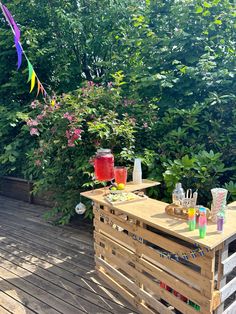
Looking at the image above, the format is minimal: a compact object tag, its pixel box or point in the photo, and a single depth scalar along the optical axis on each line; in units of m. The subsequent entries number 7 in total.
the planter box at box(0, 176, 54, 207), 4.70
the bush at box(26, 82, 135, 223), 2.98
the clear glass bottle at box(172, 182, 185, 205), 1.90
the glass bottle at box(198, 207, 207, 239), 1.54
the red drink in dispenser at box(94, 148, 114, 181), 2.37
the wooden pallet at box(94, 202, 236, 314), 1.60
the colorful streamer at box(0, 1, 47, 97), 2.79
